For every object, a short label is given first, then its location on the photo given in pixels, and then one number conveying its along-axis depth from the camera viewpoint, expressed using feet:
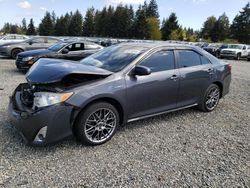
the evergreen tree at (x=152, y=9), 187.33
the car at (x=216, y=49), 65.21
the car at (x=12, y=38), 52.11
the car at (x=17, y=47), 33.38
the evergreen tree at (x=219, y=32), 170.00
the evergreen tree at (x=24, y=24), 251.42
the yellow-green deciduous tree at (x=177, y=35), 150.91
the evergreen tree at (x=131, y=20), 166.06
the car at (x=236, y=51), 61.12
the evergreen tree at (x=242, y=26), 154.15
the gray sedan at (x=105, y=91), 8.45
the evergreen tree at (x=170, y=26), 162.28
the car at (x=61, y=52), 23.16
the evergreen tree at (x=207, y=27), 185.44
